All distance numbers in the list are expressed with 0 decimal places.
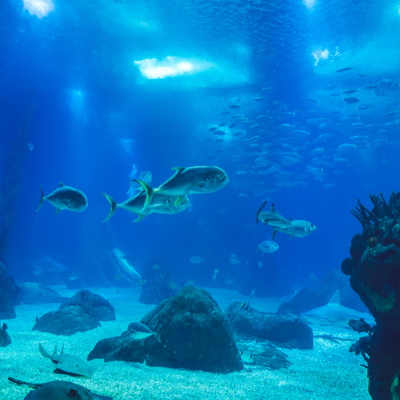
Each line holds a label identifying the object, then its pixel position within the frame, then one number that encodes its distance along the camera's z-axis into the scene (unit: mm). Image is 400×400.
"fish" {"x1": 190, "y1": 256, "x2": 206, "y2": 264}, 18238
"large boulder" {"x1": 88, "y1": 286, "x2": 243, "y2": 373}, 4898
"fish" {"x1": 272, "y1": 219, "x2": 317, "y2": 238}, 4965
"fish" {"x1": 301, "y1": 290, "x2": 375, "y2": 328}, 10898
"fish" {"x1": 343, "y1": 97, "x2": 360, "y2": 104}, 14111
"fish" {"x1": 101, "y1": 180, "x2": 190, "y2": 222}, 3848
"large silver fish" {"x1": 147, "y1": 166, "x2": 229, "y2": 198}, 3195
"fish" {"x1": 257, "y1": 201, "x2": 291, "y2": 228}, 4598
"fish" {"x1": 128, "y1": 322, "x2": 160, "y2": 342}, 4469
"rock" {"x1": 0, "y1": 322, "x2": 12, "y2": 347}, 5523
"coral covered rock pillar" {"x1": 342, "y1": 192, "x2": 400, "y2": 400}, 3441
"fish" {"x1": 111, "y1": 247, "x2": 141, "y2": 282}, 23034
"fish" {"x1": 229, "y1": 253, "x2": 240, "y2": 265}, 18775
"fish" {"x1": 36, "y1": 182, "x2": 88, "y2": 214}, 4672
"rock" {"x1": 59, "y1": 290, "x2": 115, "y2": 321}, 8922
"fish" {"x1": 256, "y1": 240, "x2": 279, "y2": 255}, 10242
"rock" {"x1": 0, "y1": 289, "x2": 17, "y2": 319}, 9270
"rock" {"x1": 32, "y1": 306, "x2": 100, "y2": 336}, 7488
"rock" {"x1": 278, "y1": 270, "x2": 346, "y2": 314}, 14520
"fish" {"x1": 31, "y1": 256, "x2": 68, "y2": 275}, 20938
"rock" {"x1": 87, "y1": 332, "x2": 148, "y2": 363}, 4880
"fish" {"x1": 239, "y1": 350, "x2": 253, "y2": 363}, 5743
